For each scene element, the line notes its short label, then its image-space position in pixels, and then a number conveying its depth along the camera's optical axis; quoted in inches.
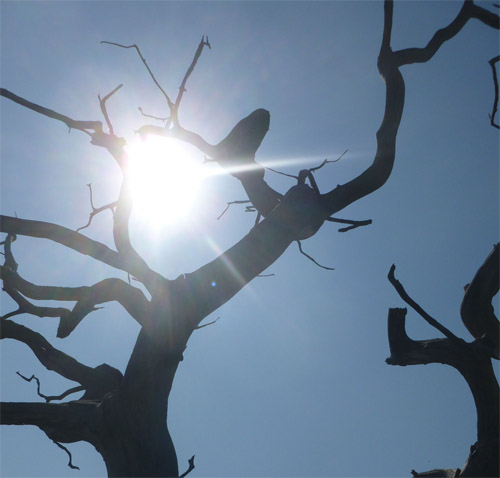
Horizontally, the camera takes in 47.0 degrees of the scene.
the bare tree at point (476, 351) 188.1
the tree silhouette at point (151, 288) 181.3
